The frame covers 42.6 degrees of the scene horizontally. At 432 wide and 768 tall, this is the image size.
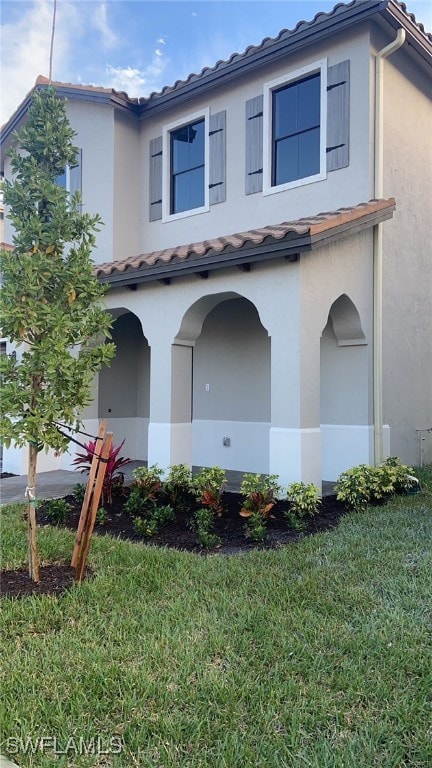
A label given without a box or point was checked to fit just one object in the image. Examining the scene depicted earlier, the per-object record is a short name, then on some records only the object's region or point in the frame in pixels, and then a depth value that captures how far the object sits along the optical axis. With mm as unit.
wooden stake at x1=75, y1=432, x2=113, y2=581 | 4582
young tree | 4414
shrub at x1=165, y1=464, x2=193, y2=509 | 7699
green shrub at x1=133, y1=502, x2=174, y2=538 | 6336
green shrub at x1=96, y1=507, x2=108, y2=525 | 6887
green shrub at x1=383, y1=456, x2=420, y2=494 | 8055
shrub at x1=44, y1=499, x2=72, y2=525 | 7004
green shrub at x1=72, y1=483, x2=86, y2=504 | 8070
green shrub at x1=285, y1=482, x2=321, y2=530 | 6820
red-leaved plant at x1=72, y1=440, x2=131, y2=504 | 8018
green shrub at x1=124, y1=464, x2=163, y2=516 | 7430
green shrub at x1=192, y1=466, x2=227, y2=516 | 7090
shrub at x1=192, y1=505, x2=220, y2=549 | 5883
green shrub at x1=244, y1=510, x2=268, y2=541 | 5992
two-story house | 7676
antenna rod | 4947
